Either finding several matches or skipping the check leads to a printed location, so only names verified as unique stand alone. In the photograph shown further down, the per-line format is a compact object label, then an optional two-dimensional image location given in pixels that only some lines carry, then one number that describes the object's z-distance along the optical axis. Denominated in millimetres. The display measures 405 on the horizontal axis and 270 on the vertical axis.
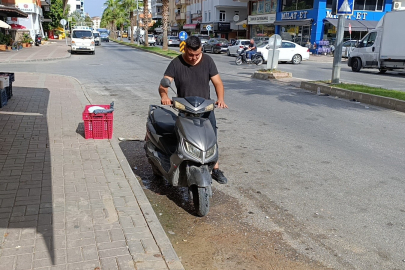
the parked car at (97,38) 51756
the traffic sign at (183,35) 34219
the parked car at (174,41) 56562
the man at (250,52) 24891
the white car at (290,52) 26300
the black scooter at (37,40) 42441
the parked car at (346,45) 33950
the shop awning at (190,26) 72469
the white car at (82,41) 31688
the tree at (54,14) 72325
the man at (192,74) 4832
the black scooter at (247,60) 24797
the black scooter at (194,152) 4090
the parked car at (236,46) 32769
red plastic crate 6656
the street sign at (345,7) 13531
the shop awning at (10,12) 29450
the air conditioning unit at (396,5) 40241
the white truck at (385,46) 19891
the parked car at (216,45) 38094
